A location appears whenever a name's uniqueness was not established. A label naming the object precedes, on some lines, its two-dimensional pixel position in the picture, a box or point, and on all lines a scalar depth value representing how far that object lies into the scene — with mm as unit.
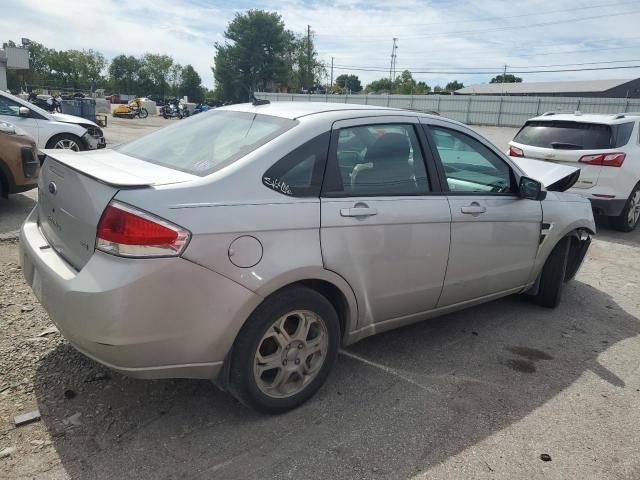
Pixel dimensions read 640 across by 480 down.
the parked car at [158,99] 61878
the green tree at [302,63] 84938
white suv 7328
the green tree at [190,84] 100312
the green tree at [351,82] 120575
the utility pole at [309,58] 84338
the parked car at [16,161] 6160
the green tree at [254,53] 78125
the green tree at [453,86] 96100
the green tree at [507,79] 101894
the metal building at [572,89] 58031
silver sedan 2312
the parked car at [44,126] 8836
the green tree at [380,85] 98562
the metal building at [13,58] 33812
